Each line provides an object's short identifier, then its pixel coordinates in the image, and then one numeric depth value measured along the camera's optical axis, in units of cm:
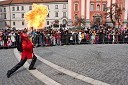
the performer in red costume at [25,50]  571
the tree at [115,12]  3811
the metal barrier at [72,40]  1245
